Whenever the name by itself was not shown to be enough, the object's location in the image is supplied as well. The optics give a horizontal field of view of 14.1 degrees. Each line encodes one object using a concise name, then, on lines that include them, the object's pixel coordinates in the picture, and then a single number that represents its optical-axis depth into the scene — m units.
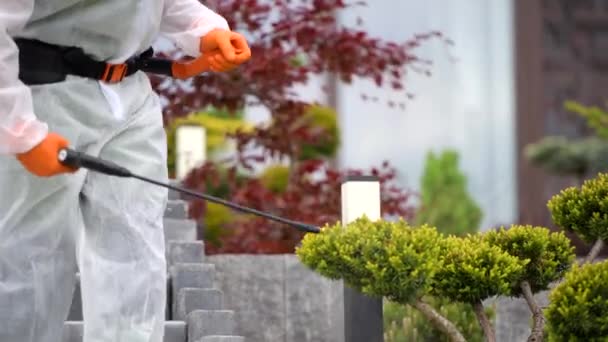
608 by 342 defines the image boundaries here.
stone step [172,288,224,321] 8.78
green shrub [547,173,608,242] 7.74
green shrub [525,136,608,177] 24.05
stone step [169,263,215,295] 9.21
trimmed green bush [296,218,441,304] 7.01
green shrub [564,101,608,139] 17.10
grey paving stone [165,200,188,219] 10.58
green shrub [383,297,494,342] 9.58
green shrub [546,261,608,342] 6.47
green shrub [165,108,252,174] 21.25
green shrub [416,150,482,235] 21.04
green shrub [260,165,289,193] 17.18
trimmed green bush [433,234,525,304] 7.41
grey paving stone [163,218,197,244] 10.42
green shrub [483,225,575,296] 7.73
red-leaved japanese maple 11.81
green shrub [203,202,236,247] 13.71
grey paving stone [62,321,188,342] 8.27
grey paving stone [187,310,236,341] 8.29
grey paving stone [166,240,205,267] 9.72
